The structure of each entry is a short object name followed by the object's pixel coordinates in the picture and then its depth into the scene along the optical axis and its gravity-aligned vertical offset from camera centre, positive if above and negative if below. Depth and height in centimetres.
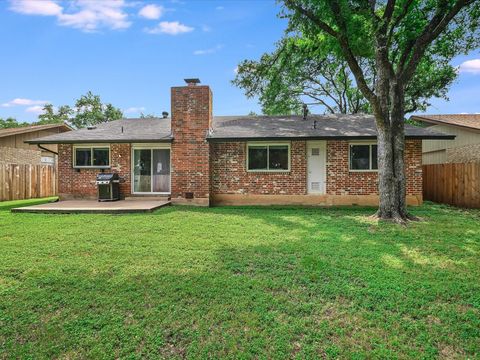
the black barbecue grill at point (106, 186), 1092 -25
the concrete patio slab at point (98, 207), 912 -88
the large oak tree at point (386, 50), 823 +363
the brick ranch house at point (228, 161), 1107 +68
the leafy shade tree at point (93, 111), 3688 +843
